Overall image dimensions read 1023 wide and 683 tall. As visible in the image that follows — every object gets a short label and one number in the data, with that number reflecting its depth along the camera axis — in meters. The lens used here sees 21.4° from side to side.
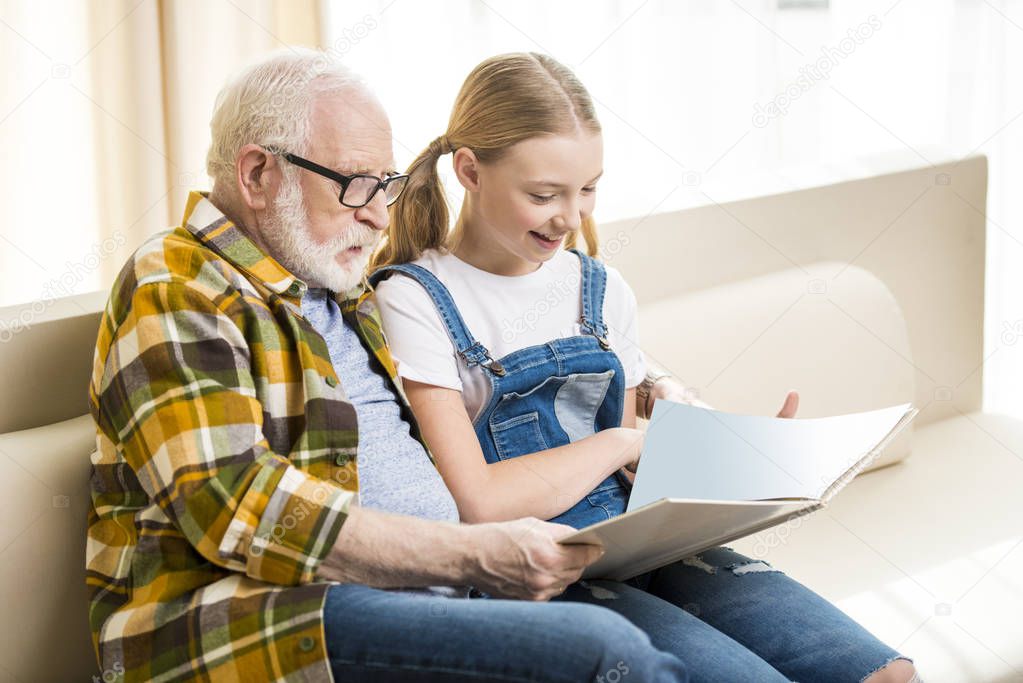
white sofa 2.56
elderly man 2.38
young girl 2.61
